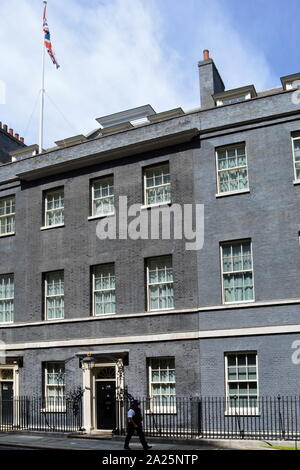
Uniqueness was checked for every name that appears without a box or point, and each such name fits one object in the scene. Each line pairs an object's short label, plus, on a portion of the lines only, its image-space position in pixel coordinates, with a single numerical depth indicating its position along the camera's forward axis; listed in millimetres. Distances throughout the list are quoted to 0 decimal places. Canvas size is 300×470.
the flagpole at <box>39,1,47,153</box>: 28348
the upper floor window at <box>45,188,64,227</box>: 25500
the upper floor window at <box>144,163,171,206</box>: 22688
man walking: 17328
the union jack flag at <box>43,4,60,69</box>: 30266
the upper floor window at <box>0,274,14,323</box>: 26125
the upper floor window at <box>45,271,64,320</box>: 24641
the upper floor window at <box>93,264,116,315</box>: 23266
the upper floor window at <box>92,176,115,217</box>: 24016
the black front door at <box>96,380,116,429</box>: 22094
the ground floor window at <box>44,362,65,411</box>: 23578
